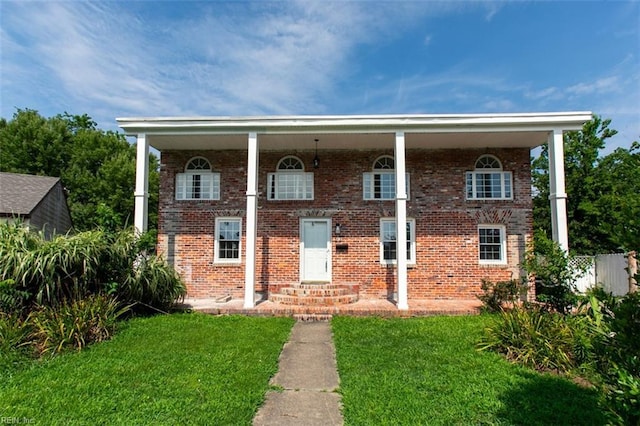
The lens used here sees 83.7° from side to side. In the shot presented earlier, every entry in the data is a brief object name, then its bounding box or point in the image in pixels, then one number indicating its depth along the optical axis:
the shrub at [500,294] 8.15
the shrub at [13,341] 4.80
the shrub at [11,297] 5.70
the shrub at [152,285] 7.41
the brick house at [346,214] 10.60
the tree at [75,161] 23.44
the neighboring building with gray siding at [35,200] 13.75
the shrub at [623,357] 2.03
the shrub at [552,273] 6.67
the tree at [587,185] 19.84
